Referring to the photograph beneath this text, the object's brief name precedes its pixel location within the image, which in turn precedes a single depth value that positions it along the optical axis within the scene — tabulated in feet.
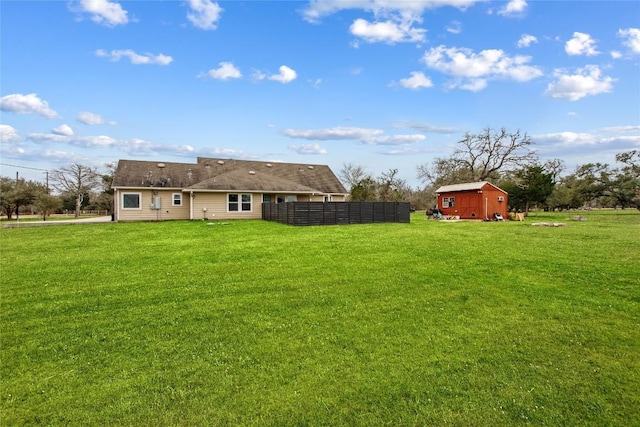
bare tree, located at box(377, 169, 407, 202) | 146.61
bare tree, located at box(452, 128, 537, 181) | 112.86
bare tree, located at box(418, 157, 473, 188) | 125.90
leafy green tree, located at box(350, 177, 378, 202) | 133.18
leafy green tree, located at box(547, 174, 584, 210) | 120.57
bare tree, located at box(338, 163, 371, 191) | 156.56
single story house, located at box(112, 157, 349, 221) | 67.31
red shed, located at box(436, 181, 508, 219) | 76.79
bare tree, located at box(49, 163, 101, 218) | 124.67
